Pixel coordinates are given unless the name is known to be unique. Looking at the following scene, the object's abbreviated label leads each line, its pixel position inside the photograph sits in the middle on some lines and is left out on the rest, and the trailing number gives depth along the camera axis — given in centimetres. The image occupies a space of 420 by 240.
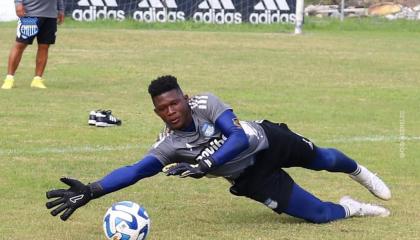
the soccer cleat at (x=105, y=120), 1166
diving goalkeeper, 668
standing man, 1473
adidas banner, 2992
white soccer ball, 643
